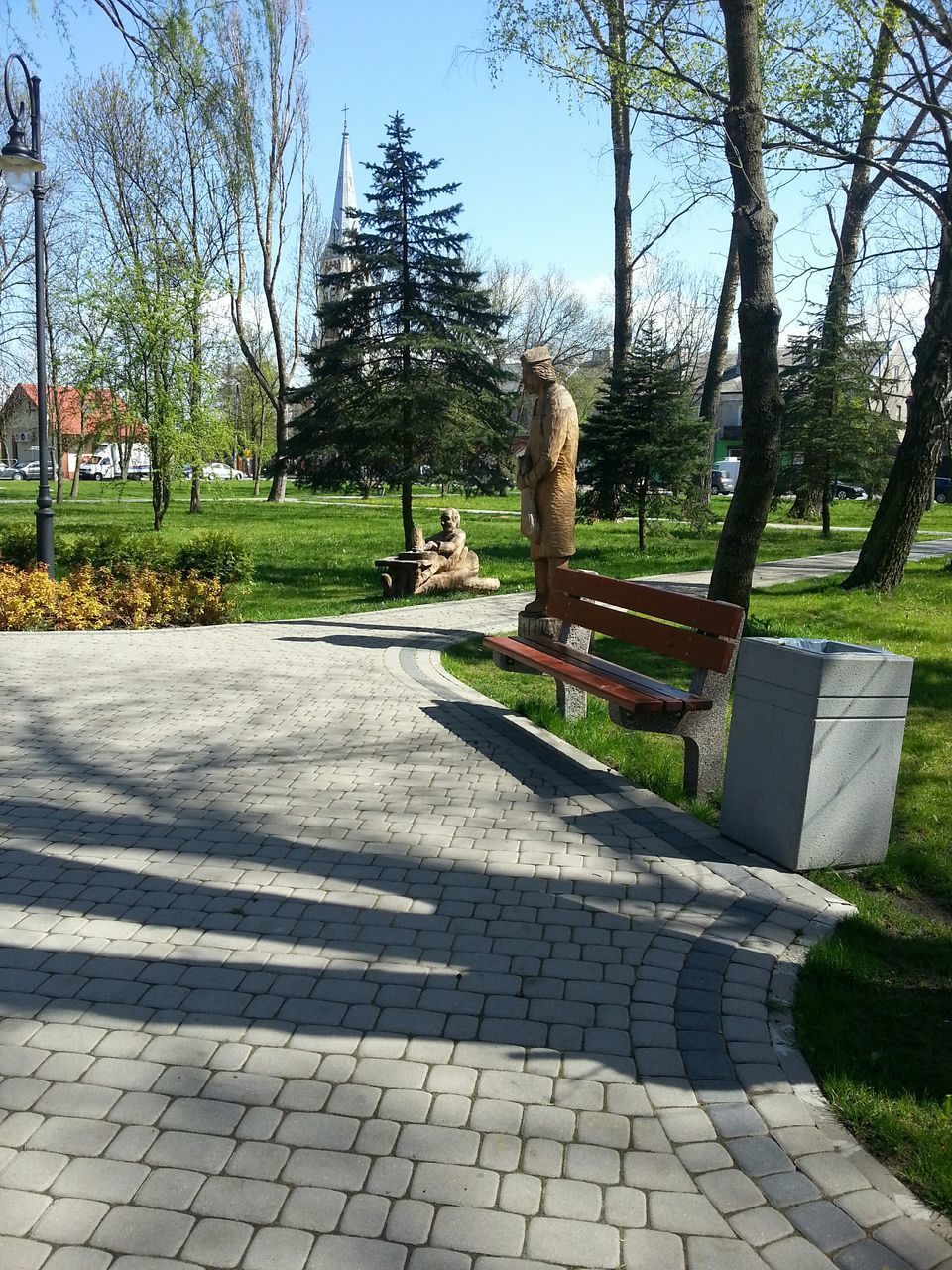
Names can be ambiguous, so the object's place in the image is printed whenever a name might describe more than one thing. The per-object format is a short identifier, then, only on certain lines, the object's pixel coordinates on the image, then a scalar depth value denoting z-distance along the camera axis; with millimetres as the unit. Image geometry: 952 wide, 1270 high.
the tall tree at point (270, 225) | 38188
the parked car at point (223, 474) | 29695
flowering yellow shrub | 11328
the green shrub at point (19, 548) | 14836
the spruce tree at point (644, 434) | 18000
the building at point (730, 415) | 77938
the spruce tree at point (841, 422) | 22391
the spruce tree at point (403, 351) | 16375
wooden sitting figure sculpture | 14007
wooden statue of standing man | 7941
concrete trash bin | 4477
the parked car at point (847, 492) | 47050
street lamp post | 11867
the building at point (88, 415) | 26219
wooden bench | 5387
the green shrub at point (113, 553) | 14258
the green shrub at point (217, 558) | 14211
